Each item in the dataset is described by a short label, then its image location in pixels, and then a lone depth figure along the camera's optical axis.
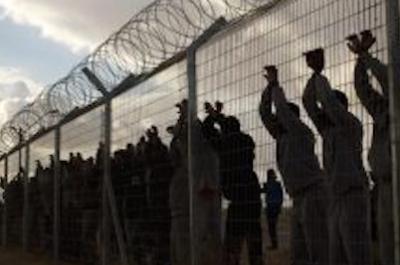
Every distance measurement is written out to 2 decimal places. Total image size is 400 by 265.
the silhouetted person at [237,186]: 7.98
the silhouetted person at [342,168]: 6.73
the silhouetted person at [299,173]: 7.32
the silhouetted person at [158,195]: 10.39
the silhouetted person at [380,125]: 6.30
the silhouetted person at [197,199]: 8.81
